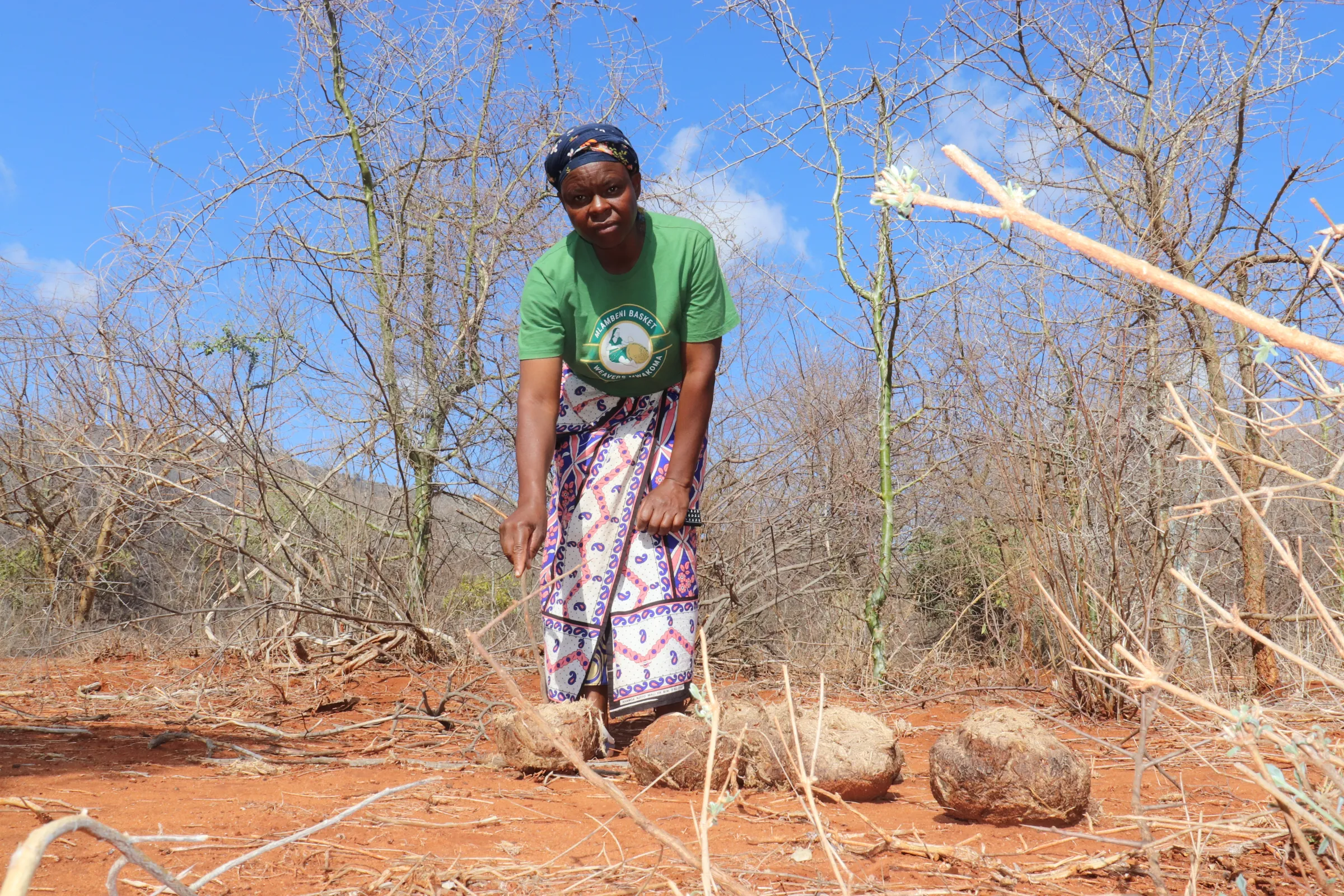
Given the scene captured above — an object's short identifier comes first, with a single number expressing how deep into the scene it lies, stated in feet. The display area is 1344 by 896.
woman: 10.36
